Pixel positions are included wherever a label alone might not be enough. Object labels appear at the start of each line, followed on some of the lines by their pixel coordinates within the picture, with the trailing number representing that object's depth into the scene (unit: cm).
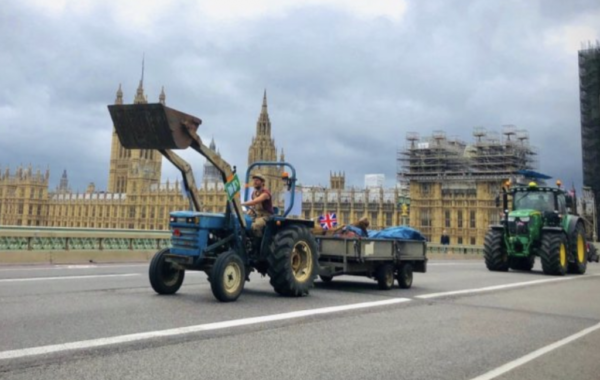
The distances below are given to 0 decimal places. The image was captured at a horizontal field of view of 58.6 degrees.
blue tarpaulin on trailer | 1226
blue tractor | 795
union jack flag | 1606
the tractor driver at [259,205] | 885
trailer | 1042
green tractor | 1812
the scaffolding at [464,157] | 7600
